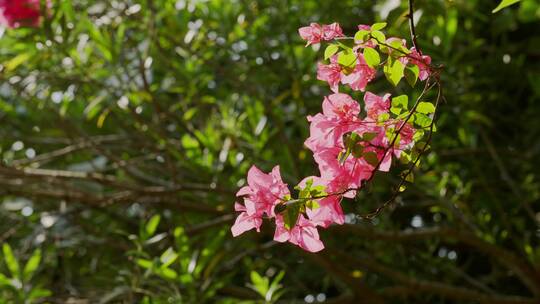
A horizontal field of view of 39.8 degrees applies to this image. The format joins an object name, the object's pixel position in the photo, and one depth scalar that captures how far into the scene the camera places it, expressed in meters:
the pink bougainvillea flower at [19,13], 2.11
